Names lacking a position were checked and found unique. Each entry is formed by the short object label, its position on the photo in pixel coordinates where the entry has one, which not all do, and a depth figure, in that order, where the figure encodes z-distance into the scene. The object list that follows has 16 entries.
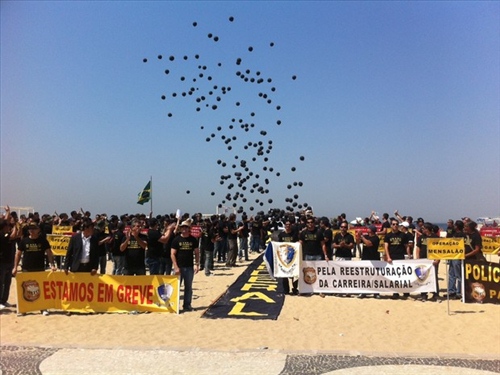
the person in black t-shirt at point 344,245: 12.20
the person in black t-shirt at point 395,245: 11.75
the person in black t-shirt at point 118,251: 11.22
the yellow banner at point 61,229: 15.53
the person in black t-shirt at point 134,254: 10.20
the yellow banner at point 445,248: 10.23
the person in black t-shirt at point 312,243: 12.17
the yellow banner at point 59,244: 11.89
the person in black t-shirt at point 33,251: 9.56
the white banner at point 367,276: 11.34
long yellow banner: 9.42
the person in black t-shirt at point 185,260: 9.89
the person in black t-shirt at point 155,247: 10.82
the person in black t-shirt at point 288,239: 11.98
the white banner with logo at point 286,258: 11.79
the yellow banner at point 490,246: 16.77
